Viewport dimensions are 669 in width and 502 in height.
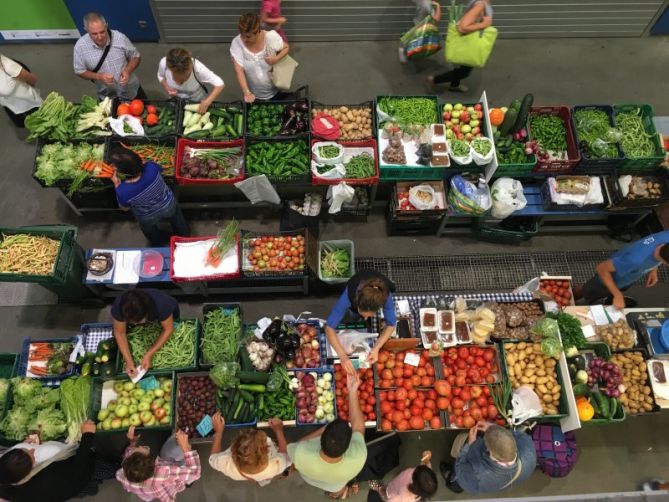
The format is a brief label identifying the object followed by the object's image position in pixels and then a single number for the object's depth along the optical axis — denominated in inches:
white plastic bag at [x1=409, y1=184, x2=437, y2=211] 252.4
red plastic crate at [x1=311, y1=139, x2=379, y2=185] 245.3
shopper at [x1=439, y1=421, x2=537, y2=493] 152.2
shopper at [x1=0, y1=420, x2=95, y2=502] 150.8
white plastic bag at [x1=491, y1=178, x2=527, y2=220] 248.1
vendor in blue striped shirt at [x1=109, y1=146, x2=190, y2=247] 191.6
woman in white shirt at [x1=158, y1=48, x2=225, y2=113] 225.3
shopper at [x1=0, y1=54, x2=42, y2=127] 245.1
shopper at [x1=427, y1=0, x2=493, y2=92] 255.4
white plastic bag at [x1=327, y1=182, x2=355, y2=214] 246.8
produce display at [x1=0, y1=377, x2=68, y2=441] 179.5
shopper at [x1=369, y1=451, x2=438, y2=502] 156.8
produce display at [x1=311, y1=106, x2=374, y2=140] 257.9
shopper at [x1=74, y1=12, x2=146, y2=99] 231.0
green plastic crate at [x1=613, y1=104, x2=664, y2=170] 249.8
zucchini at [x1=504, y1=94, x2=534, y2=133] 235.6
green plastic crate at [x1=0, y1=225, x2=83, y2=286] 213.3
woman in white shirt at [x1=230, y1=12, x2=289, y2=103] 238.4
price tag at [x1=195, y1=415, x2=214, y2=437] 186.5
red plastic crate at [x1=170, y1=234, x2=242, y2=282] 224.1
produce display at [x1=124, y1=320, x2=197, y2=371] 199.0
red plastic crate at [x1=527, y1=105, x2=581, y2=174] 248.5
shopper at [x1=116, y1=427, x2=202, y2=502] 157.1
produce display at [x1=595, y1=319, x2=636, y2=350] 204.5
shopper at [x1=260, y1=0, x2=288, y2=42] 266.3
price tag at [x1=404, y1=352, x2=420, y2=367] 199.0
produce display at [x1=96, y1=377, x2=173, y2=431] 188.5
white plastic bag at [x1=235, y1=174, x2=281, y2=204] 242.5
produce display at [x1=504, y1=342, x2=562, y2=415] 194.1
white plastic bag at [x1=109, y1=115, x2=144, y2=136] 244.7
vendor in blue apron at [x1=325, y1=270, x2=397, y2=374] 164.9
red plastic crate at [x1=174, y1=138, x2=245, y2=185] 241.9
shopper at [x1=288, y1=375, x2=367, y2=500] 140.8
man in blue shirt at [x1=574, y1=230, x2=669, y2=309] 196.1
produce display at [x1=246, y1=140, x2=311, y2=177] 246.2
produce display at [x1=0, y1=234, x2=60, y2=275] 213.5
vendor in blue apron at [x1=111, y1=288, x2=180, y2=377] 169.8
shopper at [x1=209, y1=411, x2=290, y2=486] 145.6
